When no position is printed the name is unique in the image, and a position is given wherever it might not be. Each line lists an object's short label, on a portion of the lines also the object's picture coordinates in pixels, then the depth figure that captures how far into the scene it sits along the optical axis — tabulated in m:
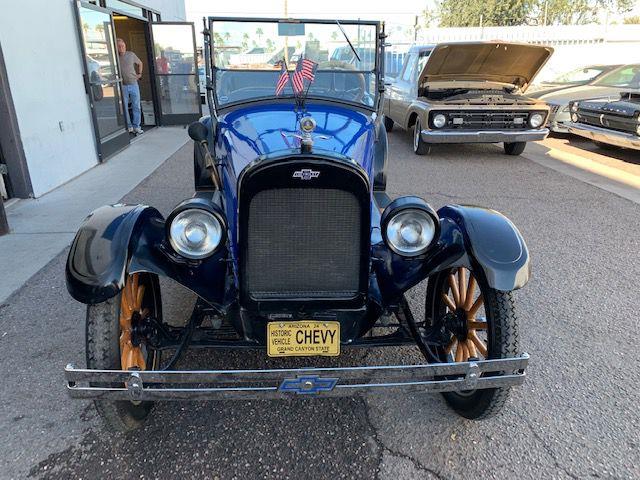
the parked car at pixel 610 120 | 7.70
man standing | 9.55
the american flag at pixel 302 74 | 3.54
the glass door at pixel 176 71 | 10.92
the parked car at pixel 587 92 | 9.82
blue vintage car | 2.02
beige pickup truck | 7.83
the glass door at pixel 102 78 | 7.43
